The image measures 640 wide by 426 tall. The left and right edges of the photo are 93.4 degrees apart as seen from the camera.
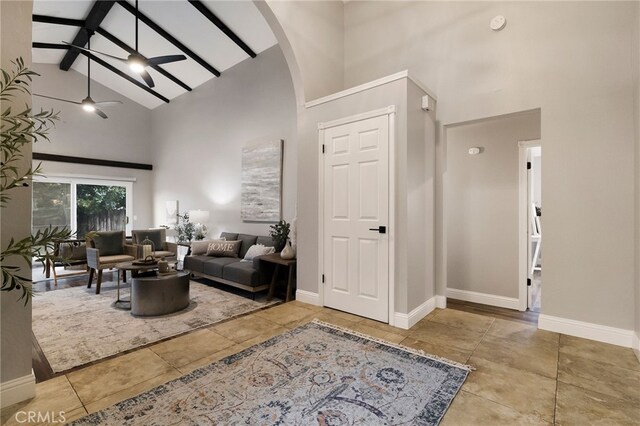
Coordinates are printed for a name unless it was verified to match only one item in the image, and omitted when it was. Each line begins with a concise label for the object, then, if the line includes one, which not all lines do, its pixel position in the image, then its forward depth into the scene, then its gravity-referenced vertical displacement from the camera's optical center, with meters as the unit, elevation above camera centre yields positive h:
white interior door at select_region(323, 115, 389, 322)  3.18 -0.05
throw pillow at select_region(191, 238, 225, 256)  5.66 -0.66
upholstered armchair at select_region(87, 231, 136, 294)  4.80 -0.68
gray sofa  4.35 -0.86
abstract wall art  5.76 +0.63
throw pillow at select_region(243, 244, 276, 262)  4.89 -0.62
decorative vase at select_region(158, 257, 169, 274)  3.79 -0.68
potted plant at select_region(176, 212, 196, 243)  7.16 -0.41
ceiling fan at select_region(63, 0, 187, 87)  3.90 +2.03
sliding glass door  7.61 +0.26
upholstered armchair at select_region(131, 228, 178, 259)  6.15 -0.60
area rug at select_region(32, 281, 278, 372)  2.75 -1.24
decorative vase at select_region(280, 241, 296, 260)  4.22 -0.56
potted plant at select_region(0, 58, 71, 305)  1.60 +0.28
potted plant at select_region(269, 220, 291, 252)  4.74 -0.36
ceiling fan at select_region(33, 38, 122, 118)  5.64 +2.05
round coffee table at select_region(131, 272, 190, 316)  3.59 -0.99
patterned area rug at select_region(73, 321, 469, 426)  1.75 -1.18
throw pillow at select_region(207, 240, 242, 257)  5.51 -0.66
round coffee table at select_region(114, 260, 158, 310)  3.83 -0.72
